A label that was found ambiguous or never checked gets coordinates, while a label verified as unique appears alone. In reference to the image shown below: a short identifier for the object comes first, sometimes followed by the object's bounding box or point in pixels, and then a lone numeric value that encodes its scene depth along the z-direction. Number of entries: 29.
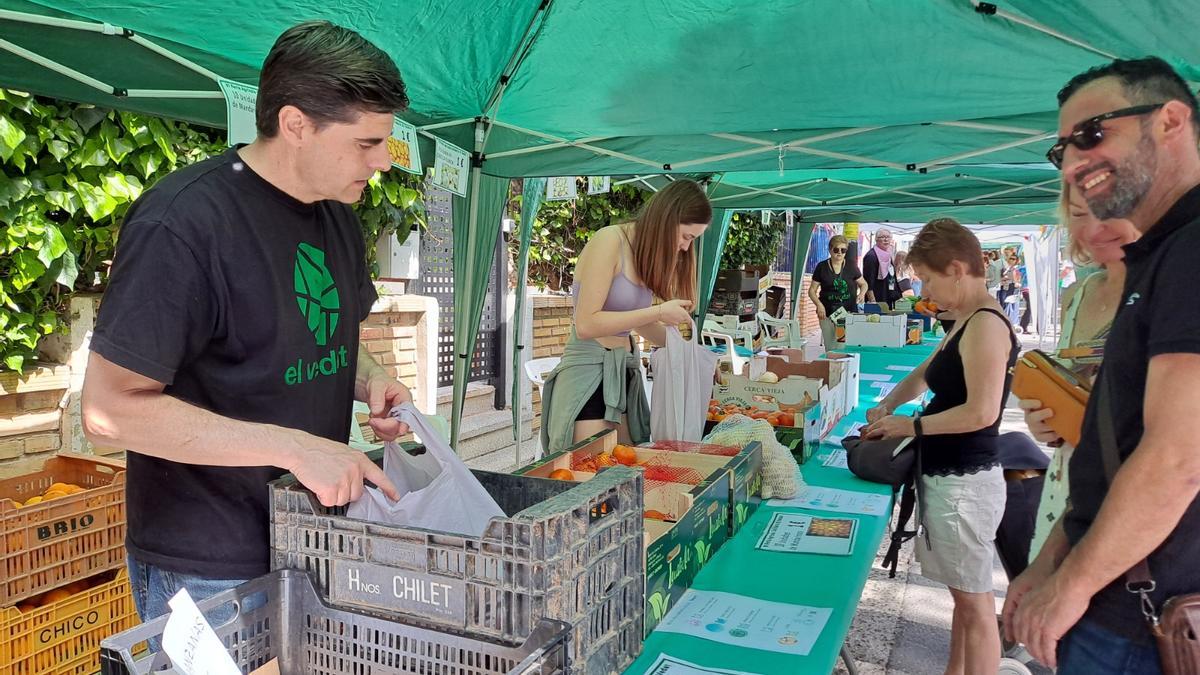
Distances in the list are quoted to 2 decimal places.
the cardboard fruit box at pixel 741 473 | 2.12
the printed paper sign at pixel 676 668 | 1.38
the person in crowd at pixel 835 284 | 8.23
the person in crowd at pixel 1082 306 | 1.60
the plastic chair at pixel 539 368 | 5.49
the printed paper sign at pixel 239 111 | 2.51
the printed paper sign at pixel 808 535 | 2.04
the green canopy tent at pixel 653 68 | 2.40
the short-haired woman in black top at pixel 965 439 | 2.49
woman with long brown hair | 2.89
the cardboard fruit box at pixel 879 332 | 6.70
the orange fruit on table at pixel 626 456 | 2.30
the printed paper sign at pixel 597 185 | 5.37
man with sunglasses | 1.15
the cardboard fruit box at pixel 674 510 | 1.55
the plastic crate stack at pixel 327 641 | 0.90
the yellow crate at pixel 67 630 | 2.11
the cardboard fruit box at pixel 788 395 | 3.35
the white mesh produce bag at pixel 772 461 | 2.47
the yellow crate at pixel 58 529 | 2.13
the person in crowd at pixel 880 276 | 9.43
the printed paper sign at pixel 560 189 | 5.14
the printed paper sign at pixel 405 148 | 3.27
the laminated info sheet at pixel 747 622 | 1.51
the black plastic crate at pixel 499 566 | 0.93
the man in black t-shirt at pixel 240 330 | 1.07
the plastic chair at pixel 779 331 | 7.12
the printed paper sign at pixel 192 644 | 0.72
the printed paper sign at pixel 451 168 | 3.74
